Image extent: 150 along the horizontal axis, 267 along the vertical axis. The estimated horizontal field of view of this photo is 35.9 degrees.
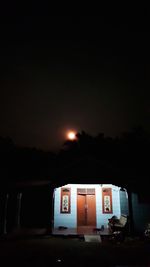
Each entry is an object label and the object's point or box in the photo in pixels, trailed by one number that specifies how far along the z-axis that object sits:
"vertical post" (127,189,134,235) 14.09
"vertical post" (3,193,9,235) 14.27
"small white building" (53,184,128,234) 17.36
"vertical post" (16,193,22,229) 16.86
